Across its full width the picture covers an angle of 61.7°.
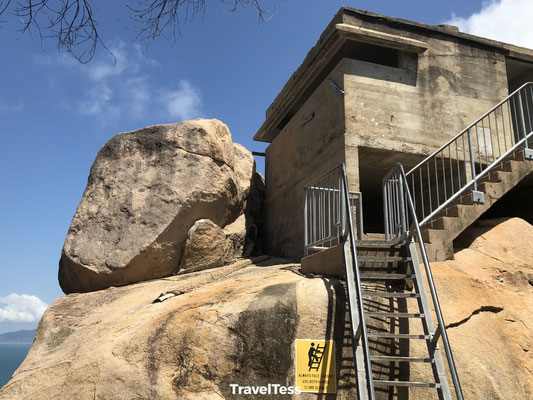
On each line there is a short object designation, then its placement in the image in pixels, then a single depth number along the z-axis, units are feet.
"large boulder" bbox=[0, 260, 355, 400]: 17.99
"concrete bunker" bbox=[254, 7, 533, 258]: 31.83
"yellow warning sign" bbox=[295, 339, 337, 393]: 17.13
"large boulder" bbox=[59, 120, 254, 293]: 32.58
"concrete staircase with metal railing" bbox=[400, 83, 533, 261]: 23.85
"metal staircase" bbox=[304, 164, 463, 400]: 15.67
